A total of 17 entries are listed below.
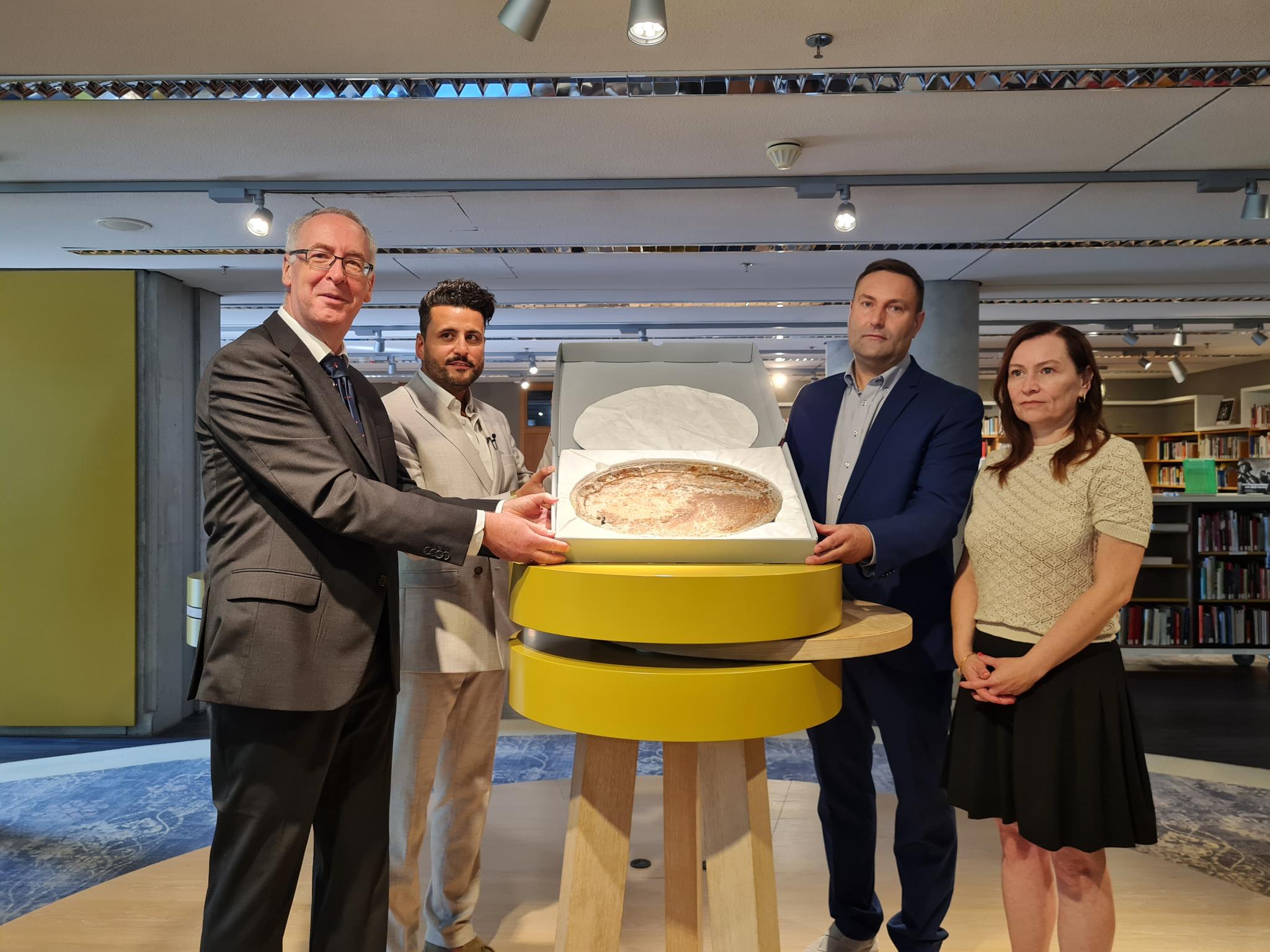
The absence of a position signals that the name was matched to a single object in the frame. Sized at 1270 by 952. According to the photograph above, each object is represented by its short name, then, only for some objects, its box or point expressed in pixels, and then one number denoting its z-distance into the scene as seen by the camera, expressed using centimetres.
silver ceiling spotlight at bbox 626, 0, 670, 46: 177
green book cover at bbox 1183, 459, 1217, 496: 654
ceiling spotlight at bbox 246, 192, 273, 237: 354
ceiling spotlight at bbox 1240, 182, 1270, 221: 344
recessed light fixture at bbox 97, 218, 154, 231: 413
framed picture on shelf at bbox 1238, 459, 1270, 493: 681
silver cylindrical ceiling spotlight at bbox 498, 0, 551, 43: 178
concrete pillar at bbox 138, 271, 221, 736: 509
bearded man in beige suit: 188
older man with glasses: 142
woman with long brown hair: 155
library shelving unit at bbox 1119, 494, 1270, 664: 632
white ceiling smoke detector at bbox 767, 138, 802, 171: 311
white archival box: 121
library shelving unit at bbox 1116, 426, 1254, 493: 1002
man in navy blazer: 176
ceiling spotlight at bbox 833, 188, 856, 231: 355
